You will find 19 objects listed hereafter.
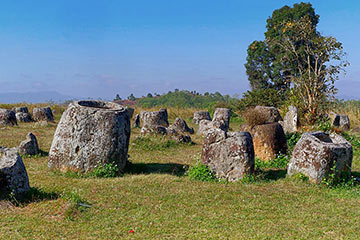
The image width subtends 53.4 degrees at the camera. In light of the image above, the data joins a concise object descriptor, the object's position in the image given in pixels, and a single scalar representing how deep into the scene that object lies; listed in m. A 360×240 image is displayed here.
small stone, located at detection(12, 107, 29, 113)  26.33
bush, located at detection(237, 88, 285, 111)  33.31
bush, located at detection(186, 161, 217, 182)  9.63
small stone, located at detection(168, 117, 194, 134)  20.88
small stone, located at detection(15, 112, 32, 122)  24.83
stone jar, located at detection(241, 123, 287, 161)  12.11
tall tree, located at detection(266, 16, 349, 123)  20.55
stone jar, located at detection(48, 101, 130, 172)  9.79
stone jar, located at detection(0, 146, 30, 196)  7.23
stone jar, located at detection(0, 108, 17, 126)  21.42
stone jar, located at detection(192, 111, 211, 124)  27.50
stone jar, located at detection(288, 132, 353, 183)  9.15
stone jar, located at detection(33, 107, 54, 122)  24.81
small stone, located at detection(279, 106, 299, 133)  18.44
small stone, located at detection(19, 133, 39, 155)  12.48
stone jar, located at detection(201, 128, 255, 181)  9.48
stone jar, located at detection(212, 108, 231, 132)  23.12
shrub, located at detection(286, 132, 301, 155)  13.82
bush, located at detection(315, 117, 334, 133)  16.08
